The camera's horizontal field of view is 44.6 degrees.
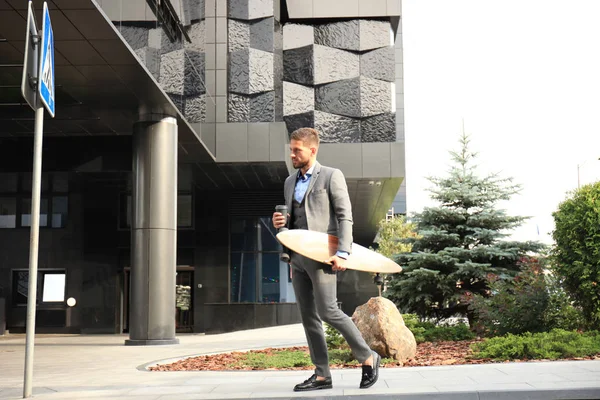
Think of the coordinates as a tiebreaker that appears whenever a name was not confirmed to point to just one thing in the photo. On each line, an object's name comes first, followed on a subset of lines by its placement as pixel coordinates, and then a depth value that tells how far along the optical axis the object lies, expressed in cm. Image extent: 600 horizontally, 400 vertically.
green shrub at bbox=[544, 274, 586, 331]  1141
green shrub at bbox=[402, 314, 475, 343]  1286
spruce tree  1494
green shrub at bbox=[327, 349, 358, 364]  971
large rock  970
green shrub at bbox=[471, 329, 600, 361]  898
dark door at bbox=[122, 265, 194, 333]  2679
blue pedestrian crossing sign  634
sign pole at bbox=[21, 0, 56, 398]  626
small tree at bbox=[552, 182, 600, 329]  1055
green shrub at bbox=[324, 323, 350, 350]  1148
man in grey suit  608
